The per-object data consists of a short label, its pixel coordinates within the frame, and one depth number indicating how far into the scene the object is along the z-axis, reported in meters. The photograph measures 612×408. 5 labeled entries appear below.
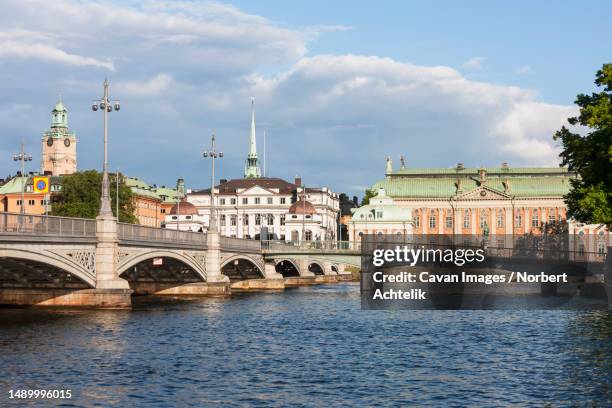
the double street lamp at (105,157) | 73.06
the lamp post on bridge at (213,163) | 103.50
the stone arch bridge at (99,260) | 62.22
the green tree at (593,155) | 70.00
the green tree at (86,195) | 156.88
